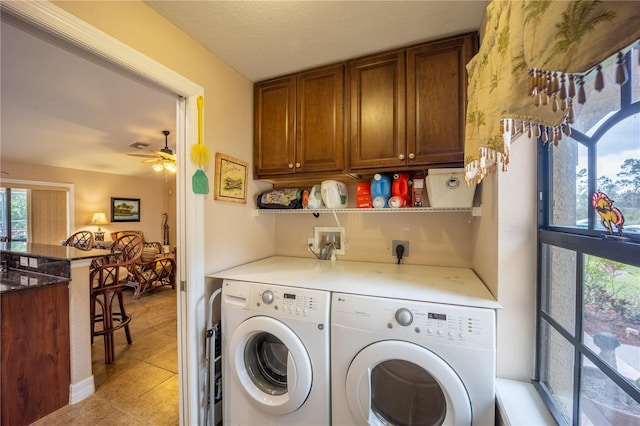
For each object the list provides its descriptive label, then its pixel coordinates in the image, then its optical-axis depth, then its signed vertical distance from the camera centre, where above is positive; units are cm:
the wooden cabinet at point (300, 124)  164 +63
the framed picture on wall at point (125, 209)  514 +7
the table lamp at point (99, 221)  478 -17
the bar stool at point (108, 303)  215 -83
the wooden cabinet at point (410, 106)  137 +63
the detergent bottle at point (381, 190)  163 +15
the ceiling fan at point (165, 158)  312 +73
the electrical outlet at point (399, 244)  178 -25
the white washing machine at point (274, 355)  118 -77
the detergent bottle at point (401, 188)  160 +16
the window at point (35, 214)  457 -3
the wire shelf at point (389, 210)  145 +1
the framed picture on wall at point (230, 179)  156 +22
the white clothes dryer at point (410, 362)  95 -63
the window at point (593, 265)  59 -16
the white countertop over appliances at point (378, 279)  108 -38
